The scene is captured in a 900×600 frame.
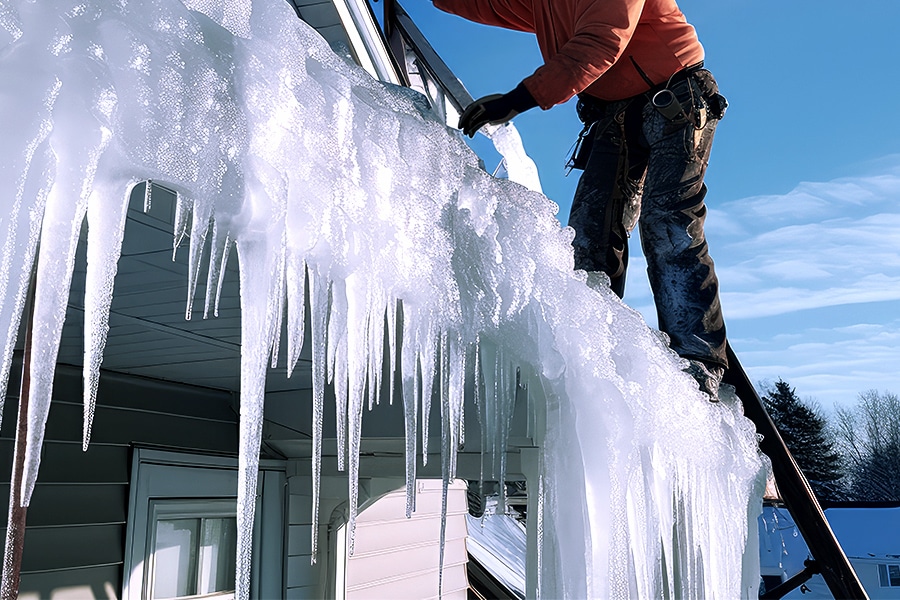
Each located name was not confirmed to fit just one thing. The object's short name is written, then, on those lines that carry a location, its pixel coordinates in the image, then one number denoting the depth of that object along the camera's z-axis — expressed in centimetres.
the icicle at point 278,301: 119
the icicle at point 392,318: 148
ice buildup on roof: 89
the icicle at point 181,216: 112
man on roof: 304
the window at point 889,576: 1628
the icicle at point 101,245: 95
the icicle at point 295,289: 122
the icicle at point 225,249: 117
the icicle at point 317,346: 131
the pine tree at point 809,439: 3528
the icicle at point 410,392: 158
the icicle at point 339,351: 137
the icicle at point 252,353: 117
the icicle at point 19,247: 84
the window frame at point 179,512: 383
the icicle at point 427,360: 159
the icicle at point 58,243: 88
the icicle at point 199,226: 107
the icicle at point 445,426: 172
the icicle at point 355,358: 138
